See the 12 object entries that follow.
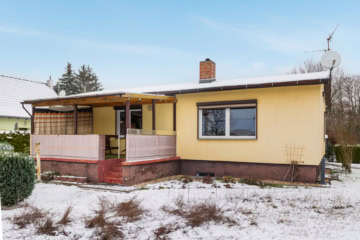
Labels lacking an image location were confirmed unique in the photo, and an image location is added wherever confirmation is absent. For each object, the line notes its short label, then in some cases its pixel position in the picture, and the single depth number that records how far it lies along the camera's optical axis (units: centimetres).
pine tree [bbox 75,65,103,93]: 5978
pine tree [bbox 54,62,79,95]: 5709
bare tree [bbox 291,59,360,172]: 3087
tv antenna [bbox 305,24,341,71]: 1180
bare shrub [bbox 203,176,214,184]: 1066
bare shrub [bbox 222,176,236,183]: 1084
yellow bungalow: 1069
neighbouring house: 2417
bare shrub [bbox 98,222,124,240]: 527
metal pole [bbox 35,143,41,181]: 1123
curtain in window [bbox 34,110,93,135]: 1356
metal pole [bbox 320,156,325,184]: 1110
